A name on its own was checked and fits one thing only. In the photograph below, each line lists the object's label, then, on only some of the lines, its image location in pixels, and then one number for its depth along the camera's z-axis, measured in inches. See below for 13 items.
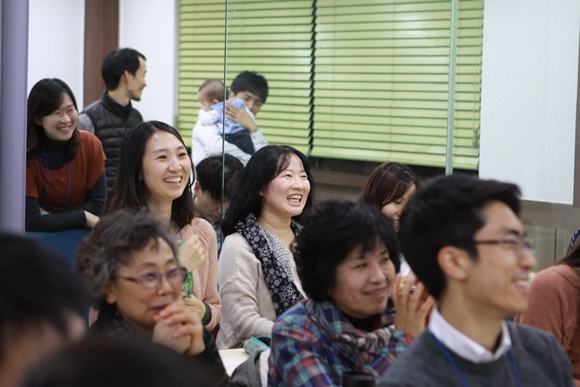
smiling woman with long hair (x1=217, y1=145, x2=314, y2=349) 111.3
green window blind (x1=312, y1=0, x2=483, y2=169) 143.6
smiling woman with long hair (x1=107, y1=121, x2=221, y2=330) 111.5
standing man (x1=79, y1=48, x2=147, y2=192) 175.5
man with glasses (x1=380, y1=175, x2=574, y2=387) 56.4
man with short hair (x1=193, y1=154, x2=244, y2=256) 156.3
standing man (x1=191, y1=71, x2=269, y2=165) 151.5
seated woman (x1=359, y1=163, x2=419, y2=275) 130.8
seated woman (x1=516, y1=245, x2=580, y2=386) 98.0
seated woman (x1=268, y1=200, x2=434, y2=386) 71.9
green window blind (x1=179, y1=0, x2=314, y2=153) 151.0
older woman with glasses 75.3
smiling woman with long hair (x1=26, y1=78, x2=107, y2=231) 133.6
